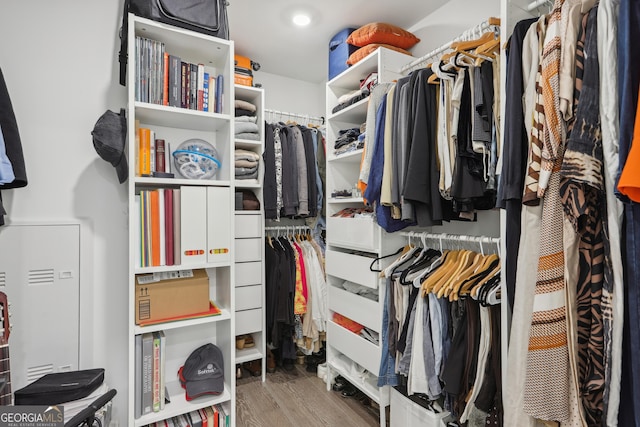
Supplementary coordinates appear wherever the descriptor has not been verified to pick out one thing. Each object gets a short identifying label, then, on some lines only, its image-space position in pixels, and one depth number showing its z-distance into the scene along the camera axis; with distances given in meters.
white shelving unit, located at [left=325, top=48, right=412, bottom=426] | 1.94
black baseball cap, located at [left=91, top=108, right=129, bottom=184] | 1.42
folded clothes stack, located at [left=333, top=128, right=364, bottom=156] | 2.19
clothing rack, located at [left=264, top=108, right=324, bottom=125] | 2.93
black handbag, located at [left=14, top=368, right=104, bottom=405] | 1.33
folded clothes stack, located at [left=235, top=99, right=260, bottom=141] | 2.45
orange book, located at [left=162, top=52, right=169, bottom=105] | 1.56
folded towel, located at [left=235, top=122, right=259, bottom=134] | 2.44
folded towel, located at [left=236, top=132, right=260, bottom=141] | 2.47
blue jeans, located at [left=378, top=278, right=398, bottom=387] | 1.85
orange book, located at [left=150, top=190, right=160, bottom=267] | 1.50
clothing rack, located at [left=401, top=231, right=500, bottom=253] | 1.54
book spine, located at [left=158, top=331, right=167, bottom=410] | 1.53
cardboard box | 1.50
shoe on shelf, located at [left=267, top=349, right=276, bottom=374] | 2.66
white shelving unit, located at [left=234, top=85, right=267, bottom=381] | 2.44
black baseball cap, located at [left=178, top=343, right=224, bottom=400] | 1.62
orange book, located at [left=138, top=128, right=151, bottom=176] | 1.54
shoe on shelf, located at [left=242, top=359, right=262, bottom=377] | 2.59
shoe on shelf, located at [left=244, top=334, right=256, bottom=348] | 2.61
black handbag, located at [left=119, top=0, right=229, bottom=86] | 1.48
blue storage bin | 2.36
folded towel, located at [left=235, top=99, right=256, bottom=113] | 2.48
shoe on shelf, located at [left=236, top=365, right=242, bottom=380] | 2.53
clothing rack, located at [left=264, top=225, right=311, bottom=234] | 2.79
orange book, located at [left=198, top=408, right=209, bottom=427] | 1.64
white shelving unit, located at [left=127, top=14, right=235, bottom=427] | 1.45
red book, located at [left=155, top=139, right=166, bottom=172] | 1.62
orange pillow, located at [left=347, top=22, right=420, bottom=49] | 2.13
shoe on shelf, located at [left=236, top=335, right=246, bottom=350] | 2.54
